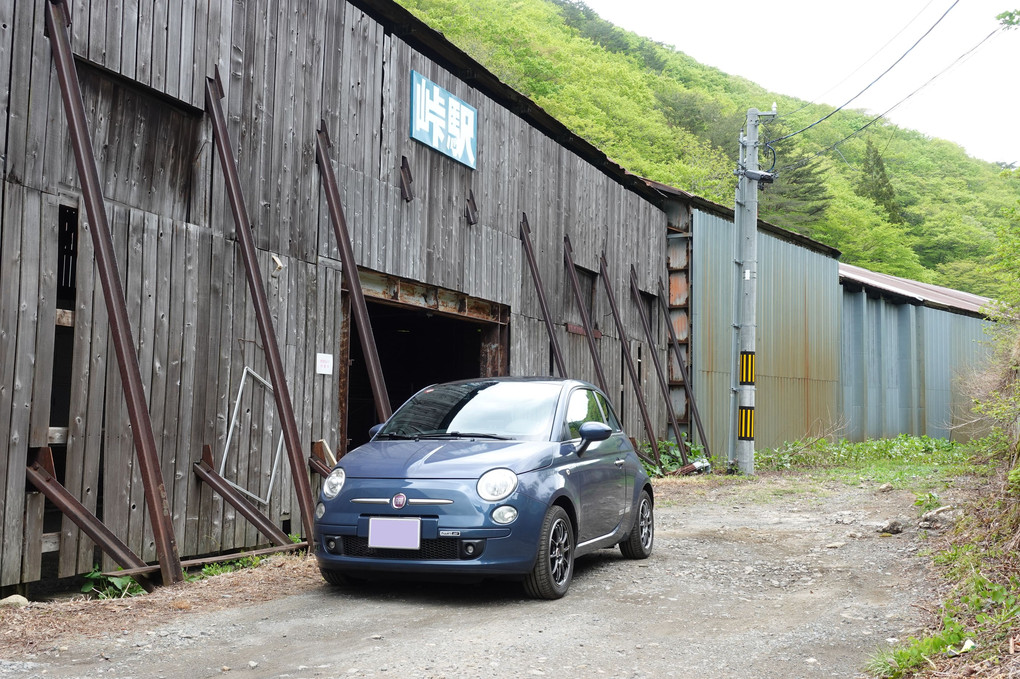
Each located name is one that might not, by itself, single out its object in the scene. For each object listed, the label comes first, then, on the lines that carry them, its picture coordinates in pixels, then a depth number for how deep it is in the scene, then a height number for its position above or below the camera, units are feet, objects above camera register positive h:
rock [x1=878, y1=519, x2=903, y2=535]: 32.53 -3.36
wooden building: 22.75 +6.36
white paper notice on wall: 33.68 +2.20
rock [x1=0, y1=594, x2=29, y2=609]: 20.34 -4.04
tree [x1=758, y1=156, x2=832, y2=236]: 176.35 +44.67
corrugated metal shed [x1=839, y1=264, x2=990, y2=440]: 91.71 +8.03
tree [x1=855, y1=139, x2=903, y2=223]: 208.54 +55.84
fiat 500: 19.94 -1.50
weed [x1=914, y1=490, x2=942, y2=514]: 37.27 -2.85
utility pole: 58.49 +8.76
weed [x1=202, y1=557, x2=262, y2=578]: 26.09 -4.16
